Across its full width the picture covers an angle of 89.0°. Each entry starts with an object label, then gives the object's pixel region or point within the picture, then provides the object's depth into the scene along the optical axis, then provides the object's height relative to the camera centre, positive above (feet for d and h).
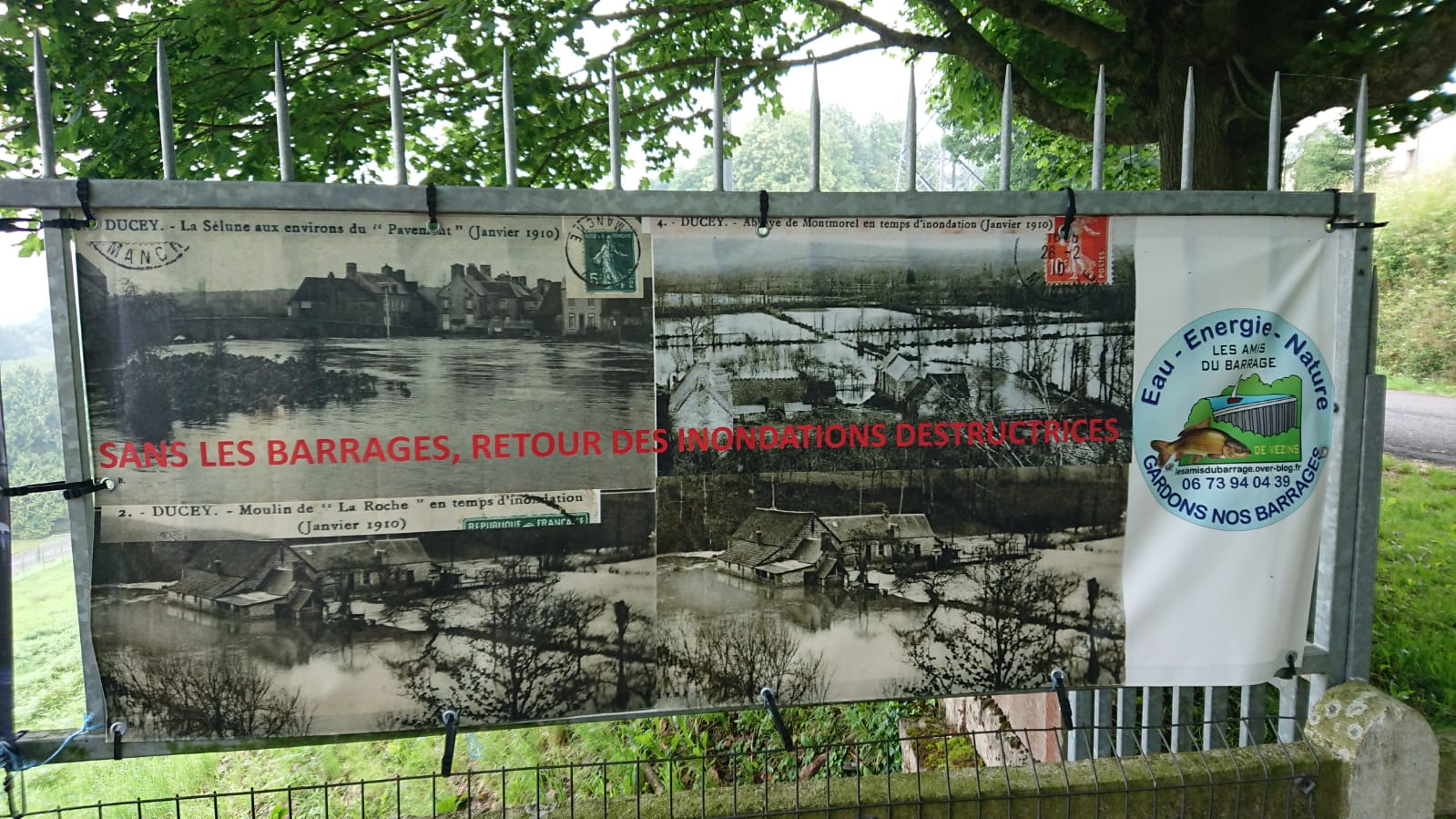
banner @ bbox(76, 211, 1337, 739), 7.00 -1.32
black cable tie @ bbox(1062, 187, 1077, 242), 7.68 +1.13
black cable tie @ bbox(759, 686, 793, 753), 7.63 -3.99
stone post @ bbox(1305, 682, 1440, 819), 8.01 -4.69
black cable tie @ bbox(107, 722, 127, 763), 7.06 -3.79
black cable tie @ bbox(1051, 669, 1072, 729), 7.97 -3.97
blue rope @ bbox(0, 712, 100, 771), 6.86 -3.88
